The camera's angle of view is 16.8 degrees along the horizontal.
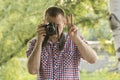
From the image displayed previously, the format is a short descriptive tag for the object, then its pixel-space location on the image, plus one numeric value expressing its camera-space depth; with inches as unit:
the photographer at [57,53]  118.5
